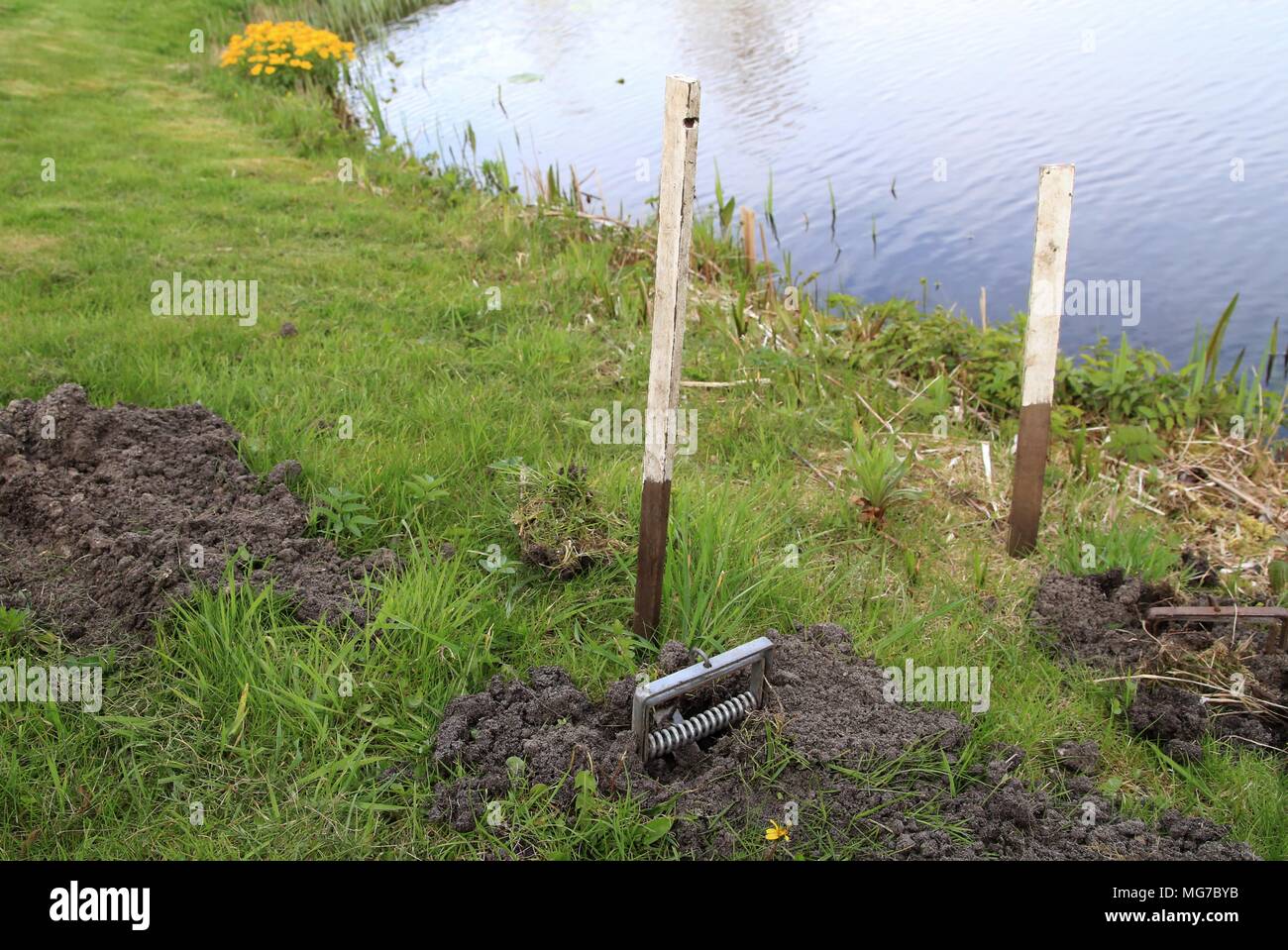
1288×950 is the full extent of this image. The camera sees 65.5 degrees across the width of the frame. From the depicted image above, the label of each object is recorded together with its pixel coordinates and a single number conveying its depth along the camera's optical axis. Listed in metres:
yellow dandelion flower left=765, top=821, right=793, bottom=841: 2.67
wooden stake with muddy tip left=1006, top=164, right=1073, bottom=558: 3.89
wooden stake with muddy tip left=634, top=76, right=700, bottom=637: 2.76
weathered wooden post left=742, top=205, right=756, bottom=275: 7.50
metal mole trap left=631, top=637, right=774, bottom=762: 2.79
